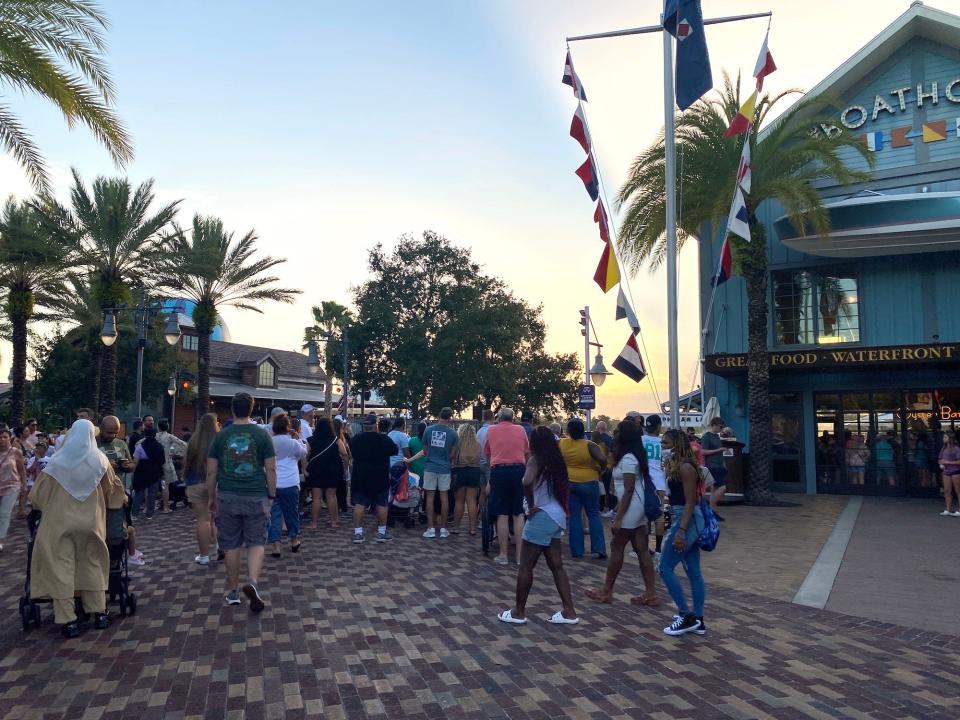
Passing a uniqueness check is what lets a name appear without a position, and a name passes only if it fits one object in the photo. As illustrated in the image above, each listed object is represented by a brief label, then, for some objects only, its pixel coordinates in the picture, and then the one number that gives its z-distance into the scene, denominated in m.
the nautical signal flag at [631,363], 11.60
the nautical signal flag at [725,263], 13.58
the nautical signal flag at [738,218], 12.30
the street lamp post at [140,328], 18.47
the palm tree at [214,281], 27.03
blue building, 16.77
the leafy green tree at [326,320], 46.31
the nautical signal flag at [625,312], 11.84
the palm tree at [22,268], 20.38
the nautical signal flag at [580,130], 12.41
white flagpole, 11.37
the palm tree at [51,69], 10.02
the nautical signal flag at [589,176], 12.16
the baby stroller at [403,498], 11.59
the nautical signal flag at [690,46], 11.59
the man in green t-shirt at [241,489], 6.26
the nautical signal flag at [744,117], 12.06
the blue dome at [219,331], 63.81
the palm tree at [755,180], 16.22
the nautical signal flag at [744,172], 12.37
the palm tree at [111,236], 21.41
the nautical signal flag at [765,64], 12.02
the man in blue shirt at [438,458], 10.41
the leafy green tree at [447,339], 34.00
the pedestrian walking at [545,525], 5.93
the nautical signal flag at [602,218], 11.99
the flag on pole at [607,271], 11.71
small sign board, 20.29
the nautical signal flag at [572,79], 12.74
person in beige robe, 5.42
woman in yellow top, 8.50
